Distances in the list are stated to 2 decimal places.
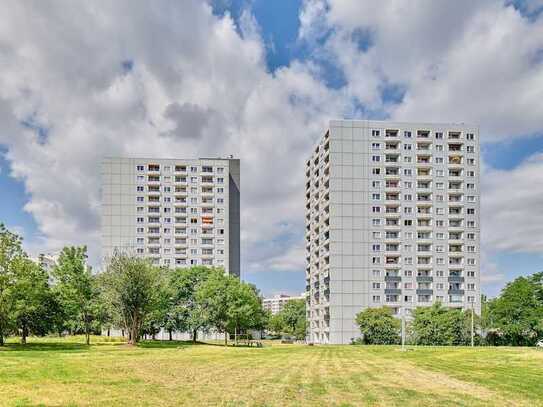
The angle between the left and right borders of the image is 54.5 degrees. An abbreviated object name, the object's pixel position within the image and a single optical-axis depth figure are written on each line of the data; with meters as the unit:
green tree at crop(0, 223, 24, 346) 50.53
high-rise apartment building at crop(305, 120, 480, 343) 112.94
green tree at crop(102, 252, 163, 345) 64.62
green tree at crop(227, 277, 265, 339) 82.00
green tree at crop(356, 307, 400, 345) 95.56
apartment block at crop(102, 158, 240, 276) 137.25
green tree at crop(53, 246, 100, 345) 65.12
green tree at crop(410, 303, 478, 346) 90.12
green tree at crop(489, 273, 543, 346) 84.75
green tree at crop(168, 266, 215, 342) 85.12
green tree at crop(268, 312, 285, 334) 178.69
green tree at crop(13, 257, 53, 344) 52.62
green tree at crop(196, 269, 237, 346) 81.56
